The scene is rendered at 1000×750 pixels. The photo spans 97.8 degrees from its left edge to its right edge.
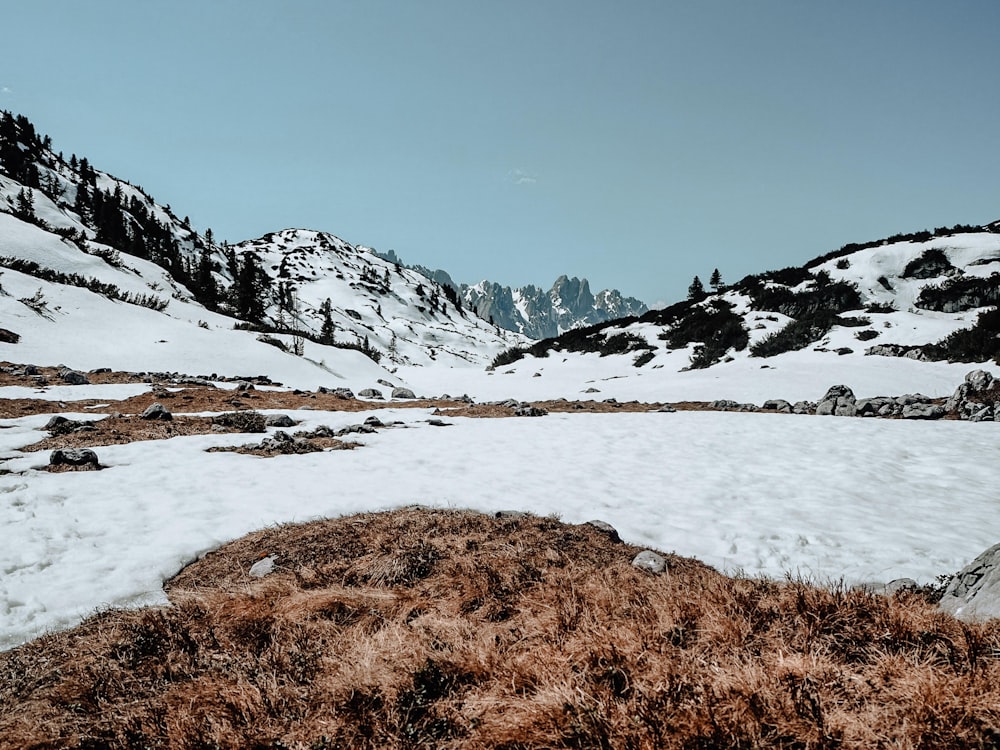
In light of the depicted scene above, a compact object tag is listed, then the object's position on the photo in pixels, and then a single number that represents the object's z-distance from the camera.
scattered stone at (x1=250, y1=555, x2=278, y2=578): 5.19
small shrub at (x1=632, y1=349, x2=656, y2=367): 39.41
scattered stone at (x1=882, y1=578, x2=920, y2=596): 4.73
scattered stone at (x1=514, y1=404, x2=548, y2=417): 19.09
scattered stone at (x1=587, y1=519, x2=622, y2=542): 6.52
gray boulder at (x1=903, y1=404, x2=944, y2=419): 15.15
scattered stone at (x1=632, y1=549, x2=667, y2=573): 5.35
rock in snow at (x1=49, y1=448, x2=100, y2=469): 8.64
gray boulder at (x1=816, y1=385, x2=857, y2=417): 17.17
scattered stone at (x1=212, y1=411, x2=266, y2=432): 13.51
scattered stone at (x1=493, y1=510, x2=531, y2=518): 7.18
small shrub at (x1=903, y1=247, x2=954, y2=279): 39.27
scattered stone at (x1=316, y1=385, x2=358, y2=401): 25.92
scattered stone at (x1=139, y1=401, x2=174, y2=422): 13.86
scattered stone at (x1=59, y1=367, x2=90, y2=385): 19.20
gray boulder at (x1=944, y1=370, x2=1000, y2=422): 13.86
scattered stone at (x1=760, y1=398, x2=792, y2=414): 19.16
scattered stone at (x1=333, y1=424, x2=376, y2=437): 14.11
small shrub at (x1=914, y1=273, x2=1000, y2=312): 32.53
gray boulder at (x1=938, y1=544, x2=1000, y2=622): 3.83
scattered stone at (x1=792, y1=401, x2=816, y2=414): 18.64
